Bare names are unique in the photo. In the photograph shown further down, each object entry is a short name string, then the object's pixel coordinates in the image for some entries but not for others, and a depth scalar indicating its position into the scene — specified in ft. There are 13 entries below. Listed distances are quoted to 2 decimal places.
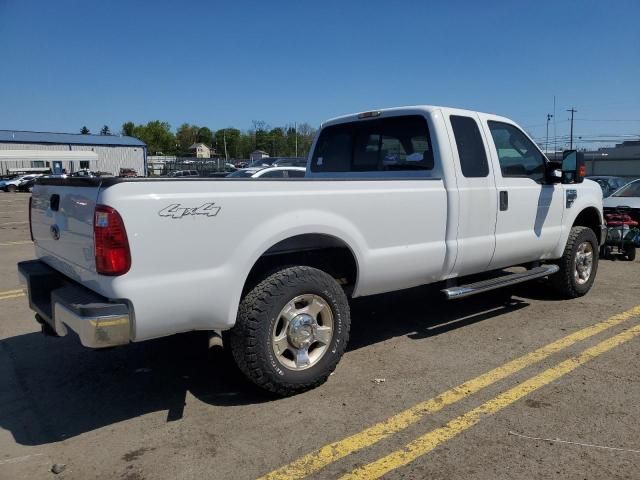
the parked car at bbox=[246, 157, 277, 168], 77.08
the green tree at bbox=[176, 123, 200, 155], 474.33
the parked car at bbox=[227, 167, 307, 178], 45.93
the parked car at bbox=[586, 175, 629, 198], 40.80
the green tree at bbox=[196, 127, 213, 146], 495.41
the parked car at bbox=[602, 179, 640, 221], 34.35
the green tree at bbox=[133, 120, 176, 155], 413.18
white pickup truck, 9.81
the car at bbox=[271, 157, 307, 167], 65.04
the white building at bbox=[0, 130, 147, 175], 210.59
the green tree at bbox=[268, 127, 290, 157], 310.24
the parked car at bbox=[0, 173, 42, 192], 143.74
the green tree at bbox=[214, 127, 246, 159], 393.89
